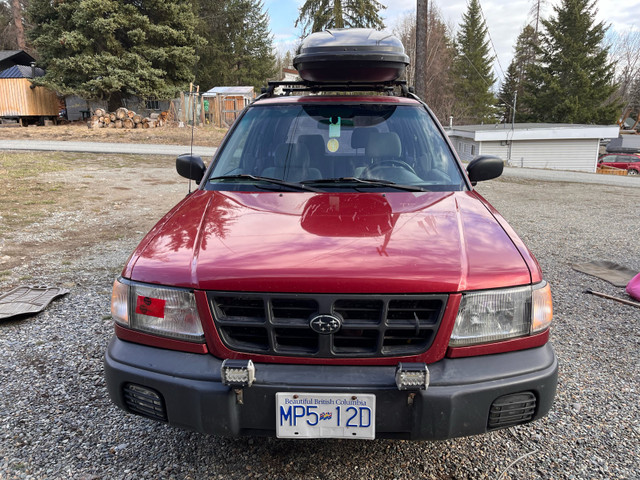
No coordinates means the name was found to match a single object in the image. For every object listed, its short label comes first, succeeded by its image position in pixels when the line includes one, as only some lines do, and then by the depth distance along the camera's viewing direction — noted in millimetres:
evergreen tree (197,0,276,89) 36844
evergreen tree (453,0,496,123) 46988
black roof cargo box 3859
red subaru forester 1828
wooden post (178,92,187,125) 25531
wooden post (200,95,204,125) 26153
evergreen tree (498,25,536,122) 50281
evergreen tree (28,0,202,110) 23594
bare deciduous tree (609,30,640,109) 55938
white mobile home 27266
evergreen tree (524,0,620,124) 38594
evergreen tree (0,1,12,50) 44219
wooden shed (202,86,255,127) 26422
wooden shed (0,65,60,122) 26734
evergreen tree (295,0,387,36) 24922
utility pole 14569
